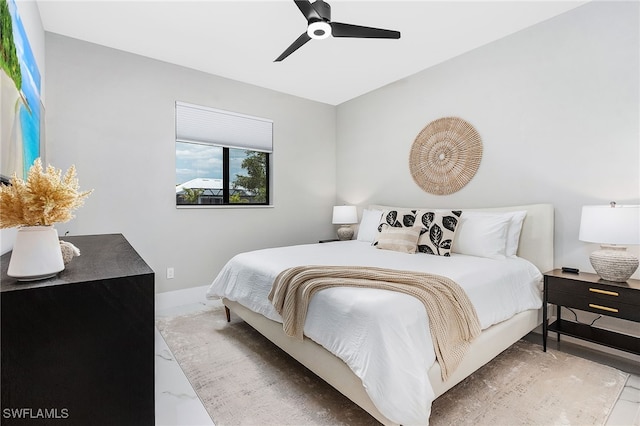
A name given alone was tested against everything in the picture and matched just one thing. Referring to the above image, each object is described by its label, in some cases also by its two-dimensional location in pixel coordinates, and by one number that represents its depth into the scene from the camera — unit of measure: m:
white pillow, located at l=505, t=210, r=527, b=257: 2.63
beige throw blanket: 1.56
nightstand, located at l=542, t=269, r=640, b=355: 1.95
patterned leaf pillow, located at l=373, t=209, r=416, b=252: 3.05
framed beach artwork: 1.30
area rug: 1.61
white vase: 0.90
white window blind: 3.47
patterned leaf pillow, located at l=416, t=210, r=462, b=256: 2.71
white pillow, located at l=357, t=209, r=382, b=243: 3.56
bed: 1.35
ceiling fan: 1.96
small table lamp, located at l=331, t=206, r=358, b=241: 4.19
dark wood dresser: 0.79
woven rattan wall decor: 3.14
